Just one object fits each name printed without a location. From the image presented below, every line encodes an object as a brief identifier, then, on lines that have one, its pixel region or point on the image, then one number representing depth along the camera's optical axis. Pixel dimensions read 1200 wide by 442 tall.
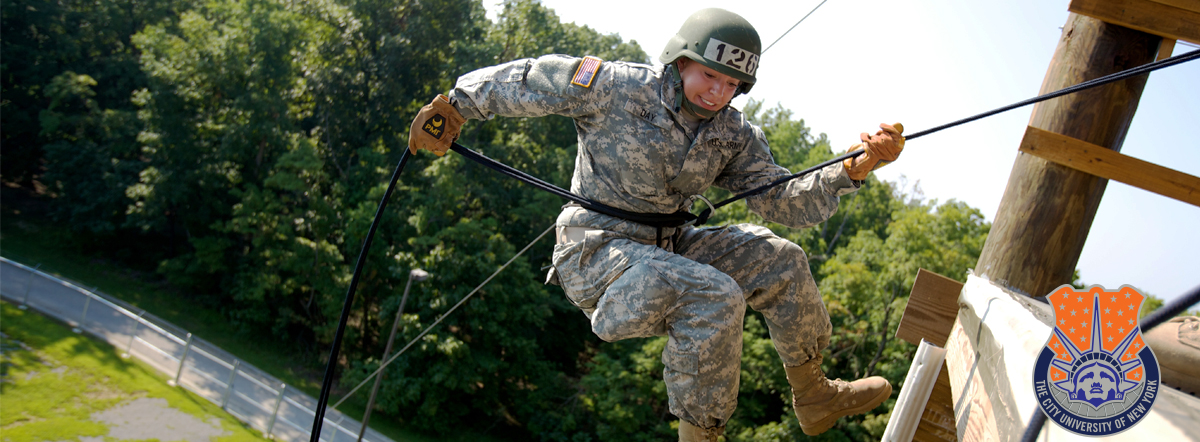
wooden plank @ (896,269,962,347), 3.51
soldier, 2.94
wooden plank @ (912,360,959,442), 3.47
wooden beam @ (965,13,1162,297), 3.05
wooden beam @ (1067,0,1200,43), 2.86
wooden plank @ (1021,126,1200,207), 2.71
